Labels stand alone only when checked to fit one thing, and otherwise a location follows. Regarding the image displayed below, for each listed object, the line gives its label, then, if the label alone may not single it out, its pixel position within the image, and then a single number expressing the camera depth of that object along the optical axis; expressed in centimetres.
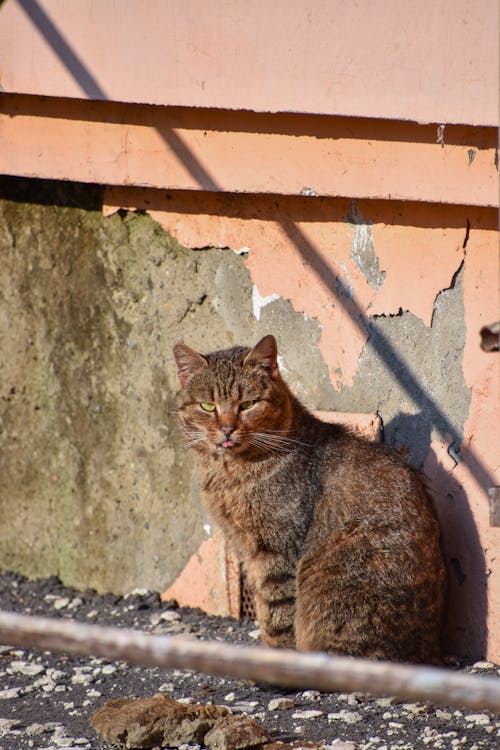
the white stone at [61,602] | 1002
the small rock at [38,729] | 750
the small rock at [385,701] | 770
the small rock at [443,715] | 747
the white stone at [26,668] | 863
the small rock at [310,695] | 792
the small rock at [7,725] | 753
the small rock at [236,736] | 688
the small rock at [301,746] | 694
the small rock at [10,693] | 816
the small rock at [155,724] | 704
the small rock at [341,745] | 700
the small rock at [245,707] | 777
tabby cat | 791
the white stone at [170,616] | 969
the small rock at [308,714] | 761
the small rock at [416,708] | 757
